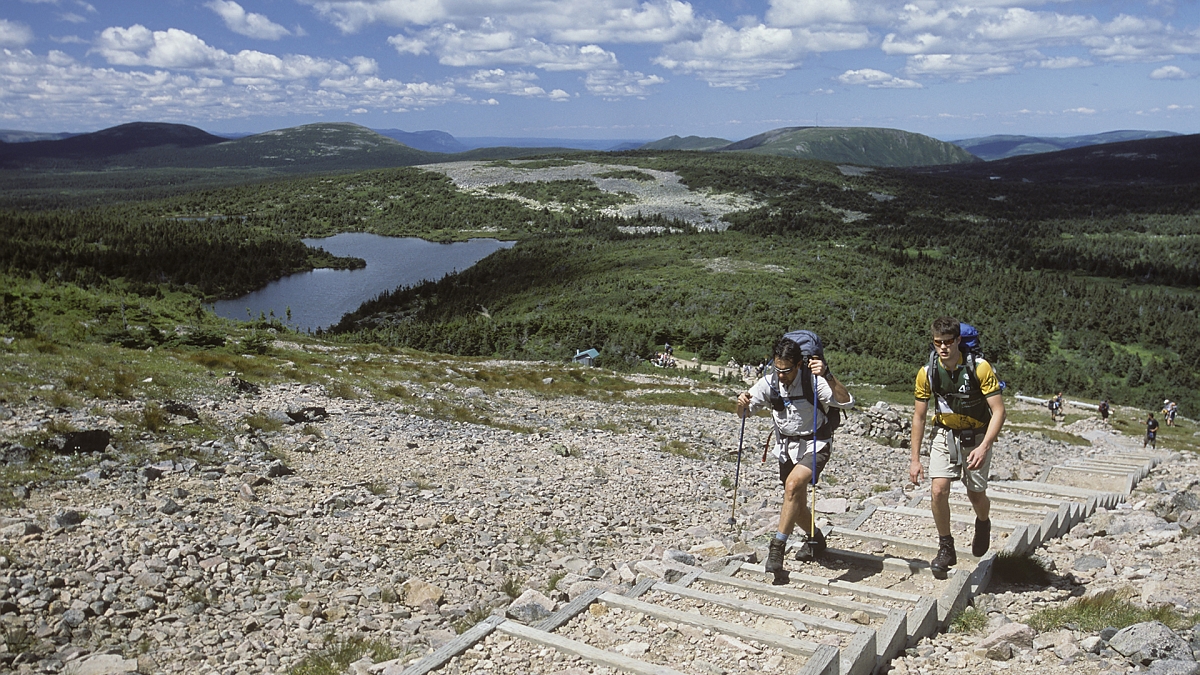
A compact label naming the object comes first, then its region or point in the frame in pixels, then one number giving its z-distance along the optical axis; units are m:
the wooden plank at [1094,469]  18.10
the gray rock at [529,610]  7.41
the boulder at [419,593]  8.81
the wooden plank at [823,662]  5.46
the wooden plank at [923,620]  6.79
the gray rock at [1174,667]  5.71
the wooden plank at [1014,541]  8.91
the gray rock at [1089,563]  9.12
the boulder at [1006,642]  6.40
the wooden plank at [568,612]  6.97
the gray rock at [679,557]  9.42
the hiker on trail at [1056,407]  38.04
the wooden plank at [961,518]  10.13
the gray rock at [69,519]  9.06
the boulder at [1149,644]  6.03
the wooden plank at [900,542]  9.09
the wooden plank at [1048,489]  13.19
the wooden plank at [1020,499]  11.69
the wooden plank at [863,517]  10.75
